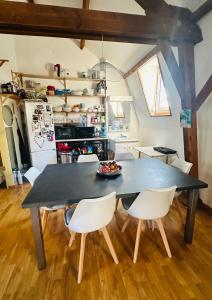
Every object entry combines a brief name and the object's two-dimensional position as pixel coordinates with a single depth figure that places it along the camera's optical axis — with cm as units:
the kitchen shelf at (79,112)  451
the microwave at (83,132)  430
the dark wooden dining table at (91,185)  150
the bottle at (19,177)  365
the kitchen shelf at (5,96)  321
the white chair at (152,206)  152
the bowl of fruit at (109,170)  196
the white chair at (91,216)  136
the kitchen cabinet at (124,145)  438
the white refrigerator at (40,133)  370
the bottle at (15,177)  360
